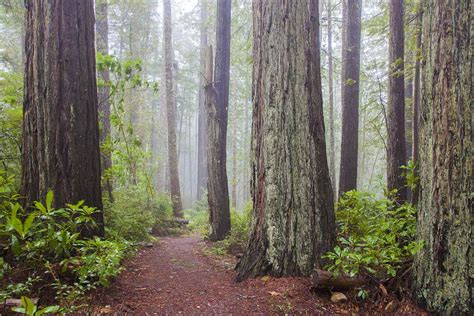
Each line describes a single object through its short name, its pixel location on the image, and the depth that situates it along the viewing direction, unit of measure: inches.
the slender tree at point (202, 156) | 945.1
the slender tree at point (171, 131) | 542.0
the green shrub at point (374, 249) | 128.0
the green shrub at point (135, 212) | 230.2
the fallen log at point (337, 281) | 130.9
